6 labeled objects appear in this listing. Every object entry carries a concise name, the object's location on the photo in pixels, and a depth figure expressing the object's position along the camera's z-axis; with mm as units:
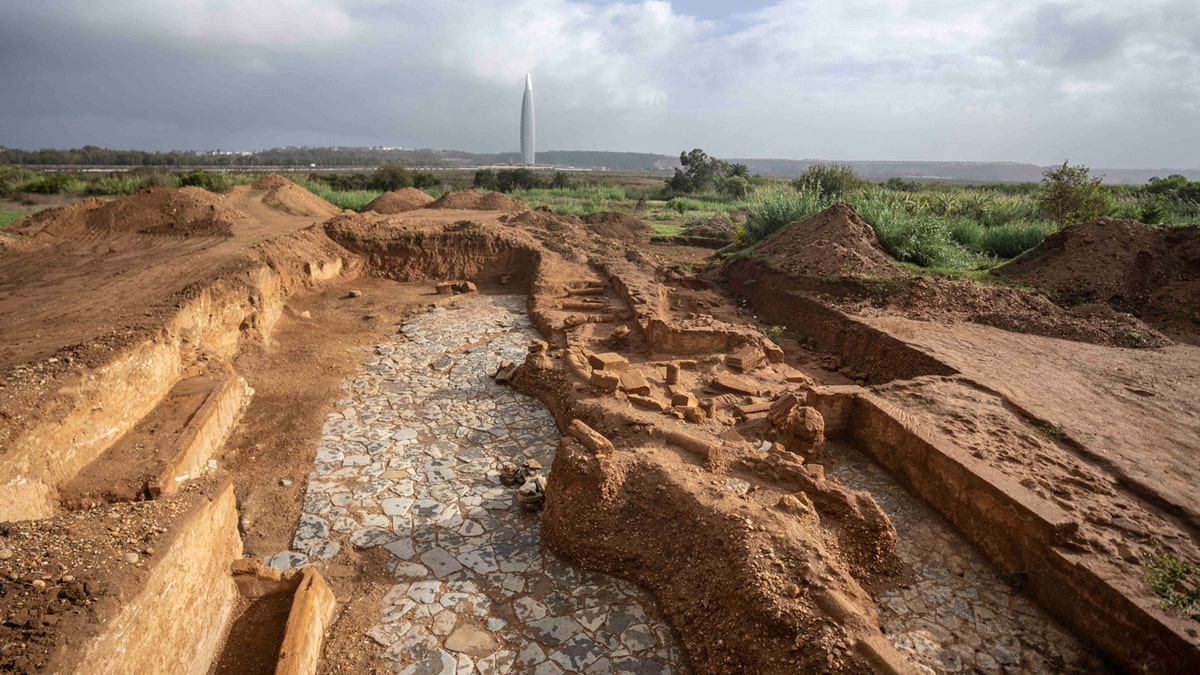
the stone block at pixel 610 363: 5652
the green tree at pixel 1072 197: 13383
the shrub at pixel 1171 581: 2760
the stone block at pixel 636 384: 5121
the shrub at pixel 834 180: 18438
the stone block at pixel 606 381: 5109
